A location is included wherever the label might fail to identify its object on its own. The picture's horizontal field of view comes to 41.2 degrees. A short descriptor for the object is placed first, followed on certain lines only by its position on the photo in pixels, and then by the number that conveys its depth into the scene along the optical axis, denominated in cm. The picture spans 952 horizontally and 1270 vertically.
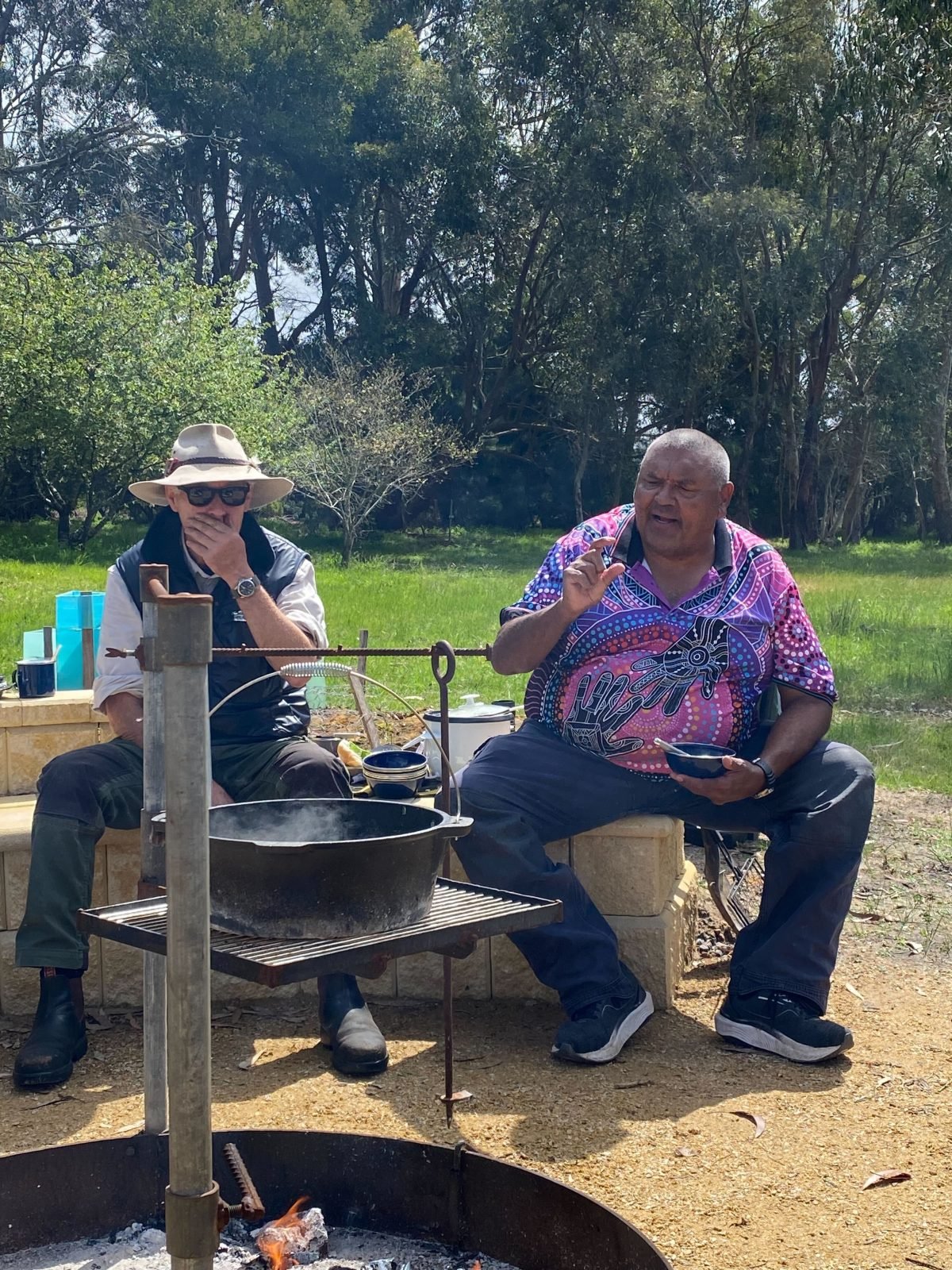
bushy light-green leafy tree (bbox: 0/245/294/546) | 2273
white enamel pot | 413
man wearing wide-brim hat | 316
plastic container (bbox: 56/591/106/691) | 479
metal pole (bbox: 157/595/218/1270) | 161
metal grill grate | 164
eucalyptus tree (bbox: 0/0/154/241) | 2720
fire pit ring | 211
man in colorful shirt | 332
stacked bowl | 376
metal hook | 267
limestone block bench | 354
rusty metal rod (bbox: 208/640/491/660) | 256
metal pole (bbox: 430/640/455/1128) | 268
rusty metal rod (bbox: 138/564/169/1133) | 226
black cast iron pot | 173
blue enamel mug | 415
